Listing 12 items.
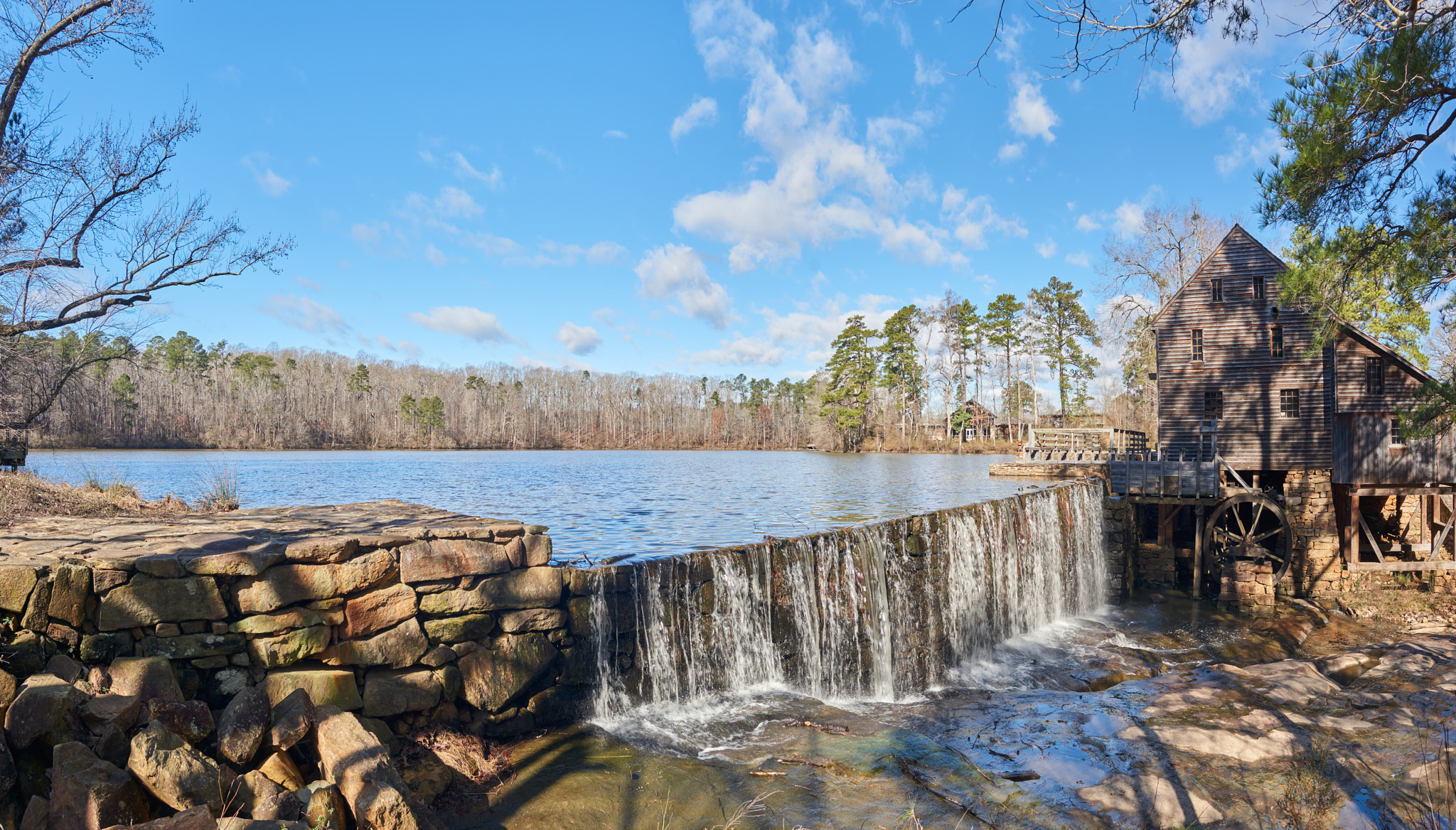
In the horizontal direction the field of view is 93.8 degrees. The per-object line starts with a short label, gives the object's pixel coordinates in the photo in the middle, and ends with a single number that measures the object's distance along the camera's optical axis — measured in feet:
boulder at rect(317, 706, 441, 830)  15.43
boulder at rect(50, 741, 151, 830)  13.19
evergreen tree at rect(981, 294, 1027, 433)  204.64
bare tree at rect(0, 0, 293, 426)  34.94
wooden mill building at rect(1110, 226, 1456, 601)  62.90
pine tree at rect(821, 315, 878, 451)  212.43
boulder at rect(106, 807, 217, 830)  13.25
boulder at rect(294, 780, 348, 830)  14.96
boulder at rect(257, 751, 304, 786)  16.39
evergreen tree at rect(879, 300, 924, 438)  213.46
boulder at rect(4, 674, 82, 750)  14.25
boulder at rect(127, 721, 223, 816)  14.15
